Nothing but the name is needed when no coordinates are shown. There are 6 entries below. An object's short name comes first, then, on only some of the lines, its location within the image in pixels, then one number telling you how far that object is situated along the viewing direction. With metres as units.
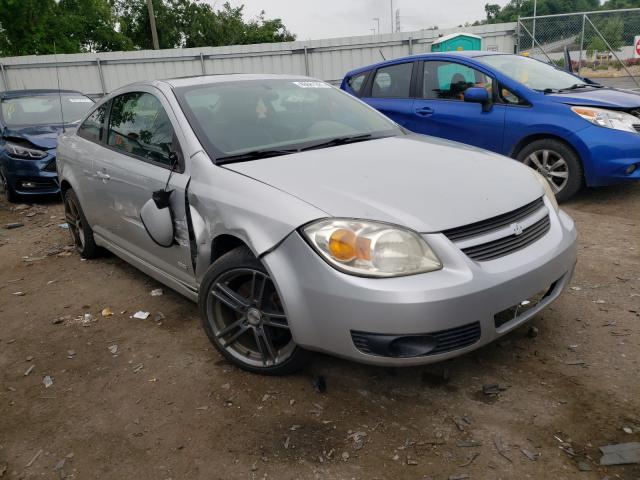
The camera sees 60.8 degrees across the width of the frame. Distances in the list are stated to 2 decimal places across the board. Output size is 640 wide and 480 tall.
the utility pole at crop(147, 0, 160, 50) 27.91
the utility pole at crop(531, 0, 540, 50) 12.65
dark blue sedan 7.34
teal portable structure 13.38
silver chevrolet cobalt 2.26
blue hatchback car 5.25
